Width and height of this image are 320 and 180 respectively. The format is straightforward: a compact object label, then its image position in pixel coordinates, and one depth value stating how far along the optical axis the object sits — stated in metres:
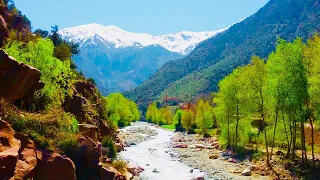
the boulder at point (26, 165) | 20.47
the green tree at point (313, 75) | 31.50
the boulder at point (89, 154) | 28.23
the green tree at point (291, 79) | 33.91
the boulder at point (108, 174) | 27.91
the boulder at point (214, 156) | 52.71
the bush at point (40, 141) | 25.17
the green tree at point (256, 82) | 43.26
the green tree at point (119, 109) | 116.56
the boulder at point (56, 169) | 23.06
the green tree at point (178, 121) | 131.90
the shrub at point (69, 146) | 27.42
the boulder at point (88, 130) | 38.84
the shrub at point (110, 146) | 48.68
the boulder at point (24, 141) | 23.38
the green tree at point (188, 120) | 116.19
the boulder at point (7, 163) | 19.11
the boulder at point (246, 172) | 38.68
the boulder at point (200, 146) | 67.64
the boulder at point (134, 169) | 37.68
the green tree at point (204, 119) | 91.69
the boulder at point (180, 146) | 71.38
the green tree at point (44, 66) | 33.92
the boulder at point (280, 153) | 44.25
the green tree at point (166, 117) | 180.94
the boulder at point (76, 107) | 42.81
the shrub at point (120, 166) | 33.59
